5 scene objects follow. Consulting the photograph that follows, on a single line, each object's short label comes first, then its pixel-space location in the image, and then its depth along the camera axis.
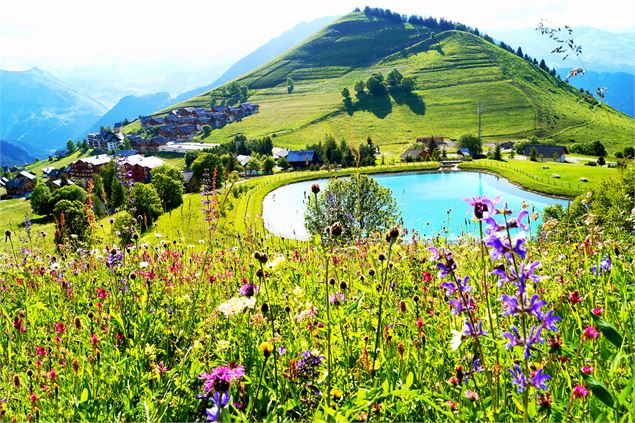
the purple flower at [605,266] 4.07
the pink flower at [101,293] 4.96
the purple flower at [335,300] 3.56
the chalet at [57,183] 97.00
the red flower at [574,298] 2.89
